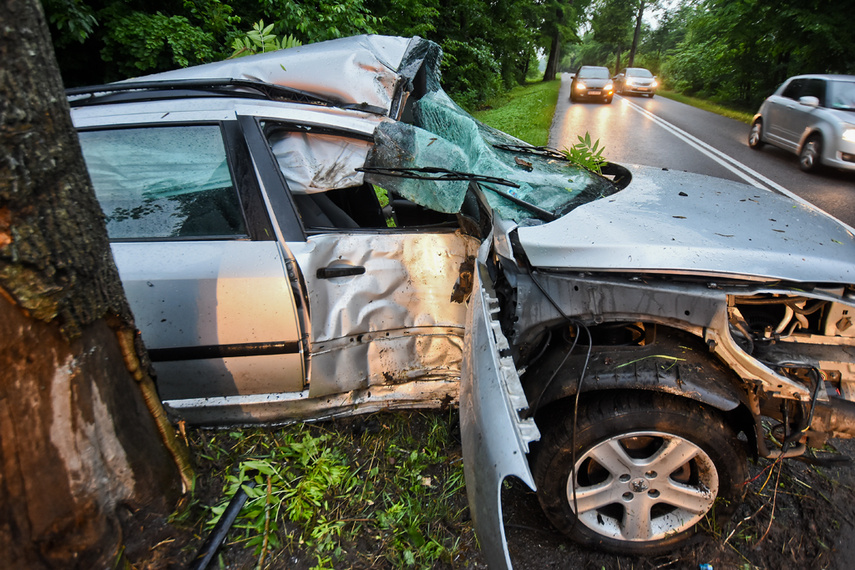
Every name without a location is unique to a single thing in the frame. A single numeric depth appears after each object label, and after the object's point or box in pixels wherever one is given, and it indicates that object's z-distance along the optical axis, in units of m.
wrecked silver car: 1.86
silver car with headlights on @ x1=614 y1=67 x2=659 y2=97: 21.77
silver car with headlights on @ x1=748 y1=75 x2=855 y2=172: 6.97
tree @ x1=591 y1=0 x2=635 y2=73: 42.09
